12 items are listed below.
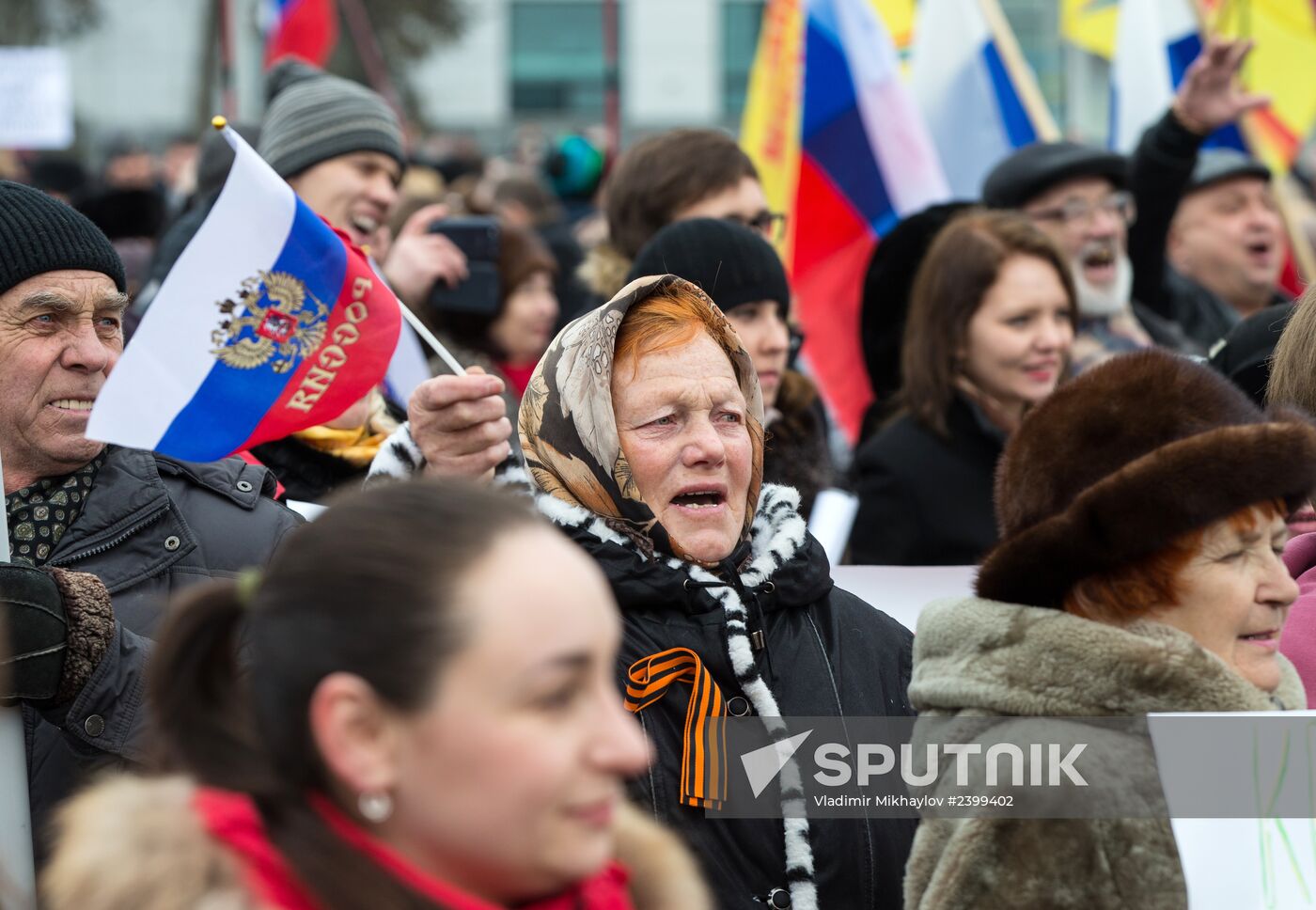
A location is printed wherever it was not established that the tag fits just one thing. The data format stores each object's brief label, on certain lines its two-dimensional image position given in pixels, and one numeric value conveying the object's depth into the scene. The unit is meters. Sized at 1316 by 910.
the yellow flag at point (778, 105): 7.07
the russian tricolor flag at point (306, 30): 9.38
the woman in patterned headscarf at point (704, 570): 2.80
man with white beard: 5.89
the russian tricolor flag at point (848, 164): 6.68
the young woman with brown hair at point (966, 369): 4.79
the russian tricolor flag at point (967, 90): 7.33
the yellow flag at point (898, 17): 7.97
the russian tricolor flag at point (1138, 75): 7.56
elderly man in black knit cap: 3.04
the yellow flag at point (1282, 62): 8.01
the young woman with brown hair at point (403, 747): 1.65
